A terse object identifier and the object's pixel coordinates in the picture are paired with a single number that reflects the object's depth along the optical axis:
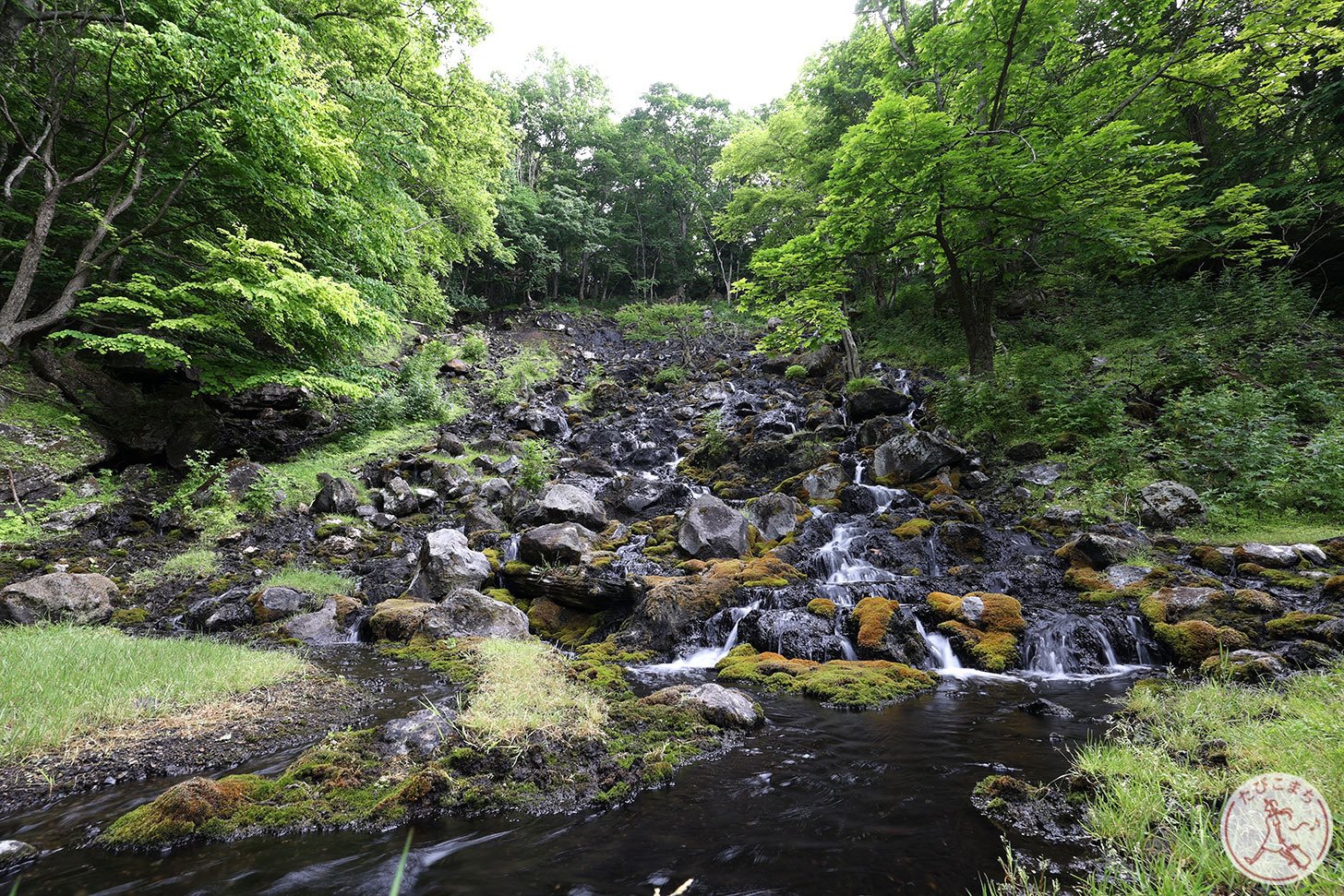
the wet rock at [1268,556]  8.12
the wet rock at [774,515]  12.56
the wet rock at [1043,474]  12.31
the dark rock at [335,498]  14.04
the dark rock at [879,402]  17.70
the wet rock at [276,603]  9.50
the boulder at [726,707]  5.61
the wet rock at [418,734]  4.70
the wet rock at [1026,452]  13.12
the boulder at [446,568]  10.63
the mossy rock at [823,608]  8.63
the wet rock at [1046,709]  5.70
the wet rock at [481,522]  13.54
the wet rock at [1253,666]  5.60
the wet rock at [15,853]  3.20
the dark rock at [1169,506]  9.96
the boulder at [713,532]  11.77
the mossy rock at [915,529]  11.42
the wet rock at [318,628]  8.98
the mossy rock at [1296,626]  6.48
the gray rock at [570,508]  13.61
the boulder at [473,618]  8.91
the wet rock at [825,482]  14.27
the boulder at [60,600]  8.18
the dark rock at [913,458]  14.02
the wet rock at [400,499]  14.63
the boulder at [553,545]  11.36
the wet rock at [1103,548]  9.36
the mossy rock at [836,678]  6.44
